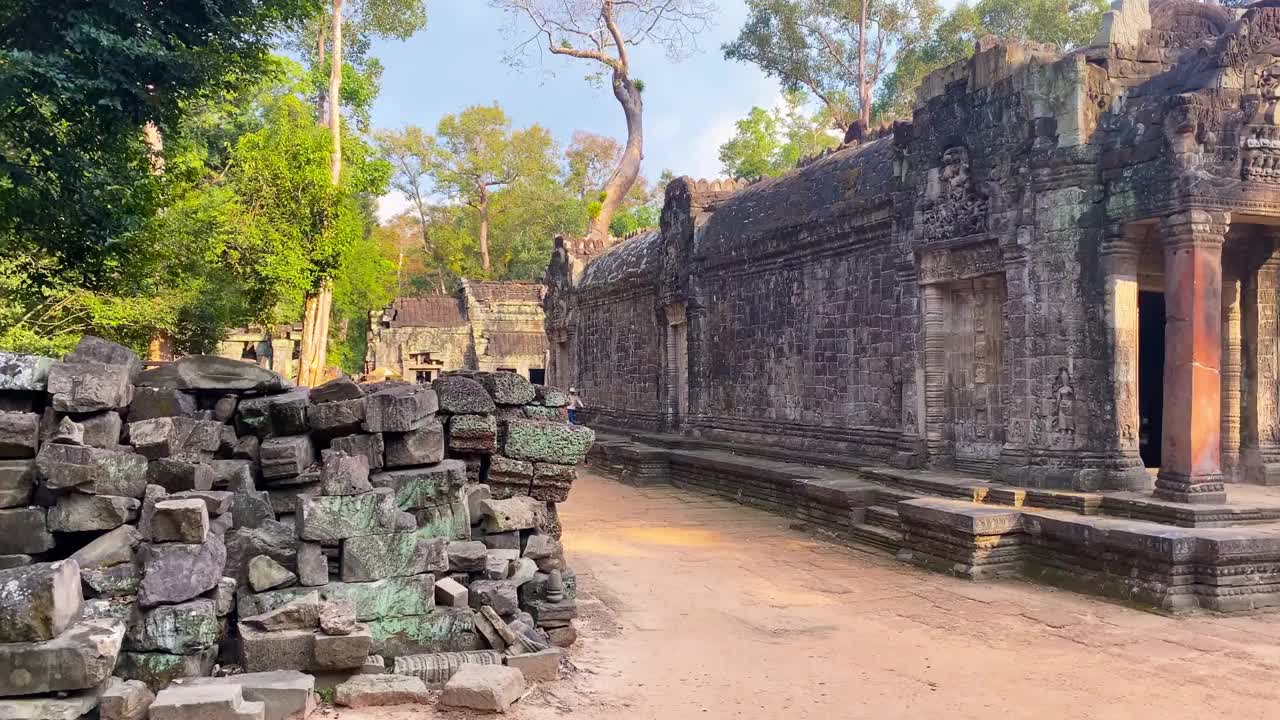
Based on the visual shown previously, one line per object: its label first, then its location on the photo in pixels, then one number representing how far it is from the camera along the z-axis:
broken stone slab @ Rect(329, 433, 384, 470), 6.14
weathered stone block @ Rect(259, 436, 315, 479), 5.95
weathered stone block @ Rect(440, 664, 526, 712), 4.84
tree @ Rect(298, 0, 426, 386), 22.06
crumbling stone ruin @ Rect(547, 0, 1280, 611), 8.28
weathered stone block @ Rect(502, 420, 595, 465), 7.09
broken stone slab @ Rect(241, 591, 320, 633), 5.05
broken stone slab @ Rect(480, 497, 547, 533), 6.75
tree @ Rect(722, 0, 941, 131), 31.70
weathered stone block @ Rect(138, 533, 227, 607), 4.78
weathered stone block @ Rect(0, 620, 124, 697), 4.14
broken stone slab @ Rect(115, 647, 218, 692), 4.72
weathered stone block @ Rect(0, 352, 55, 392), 5.18
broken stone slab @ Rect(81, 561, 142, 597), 4.77
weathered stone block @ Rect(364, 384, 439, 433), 6.14
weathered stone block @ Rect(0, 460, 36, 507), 5.07
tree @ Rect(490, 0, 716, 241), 30.97
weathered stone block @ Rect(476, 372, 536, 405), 7.09
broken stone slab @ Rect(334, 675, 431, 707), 4.87
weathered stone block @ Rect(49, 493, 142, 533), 5.06
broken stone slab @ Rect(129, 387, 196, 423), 5.75
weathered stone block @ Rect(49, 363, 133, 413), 5.21
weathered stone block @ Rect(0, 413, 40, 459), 5.14
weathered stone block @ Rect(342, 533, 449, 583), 5.46
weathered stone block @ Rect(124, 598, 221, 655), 4.75
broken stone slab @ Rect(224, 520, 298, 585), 5.30
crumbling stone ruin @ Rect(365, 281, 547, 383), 33.53
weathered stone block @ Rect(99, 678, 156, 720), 4.28
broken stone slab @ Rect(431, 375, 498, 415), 6.71
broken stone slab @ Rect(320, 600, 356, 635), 5.05
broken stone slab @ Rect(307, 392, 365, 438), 6.14
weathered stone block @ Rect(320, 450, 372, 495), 5.46
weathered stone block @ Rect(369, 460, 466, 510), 6.16
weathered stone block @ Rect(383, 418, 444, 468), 6.27
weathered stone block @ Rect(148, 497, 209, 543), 4.85
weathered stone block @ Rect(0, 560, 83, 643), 4.15
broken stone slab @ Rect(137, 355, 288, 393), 5.96
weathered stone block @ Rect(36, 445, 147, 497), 4.96
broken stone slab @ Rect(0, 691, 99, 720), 4.07
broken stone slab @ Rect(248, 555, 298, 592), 5.25
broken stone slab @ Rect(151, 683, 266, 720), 4.19
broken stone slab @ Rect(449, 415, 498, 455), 6.77
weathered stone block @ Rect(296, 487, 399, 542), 5.37
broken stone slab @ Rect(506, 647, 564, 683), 5.44
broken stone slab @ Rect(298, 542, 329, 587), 5.35
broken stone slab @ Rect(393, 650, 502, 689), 5.28
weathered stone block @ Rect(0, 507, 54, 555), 5.02
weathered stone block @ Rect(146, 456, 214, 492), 5.43
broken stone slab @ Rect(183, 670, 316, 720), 4.54
